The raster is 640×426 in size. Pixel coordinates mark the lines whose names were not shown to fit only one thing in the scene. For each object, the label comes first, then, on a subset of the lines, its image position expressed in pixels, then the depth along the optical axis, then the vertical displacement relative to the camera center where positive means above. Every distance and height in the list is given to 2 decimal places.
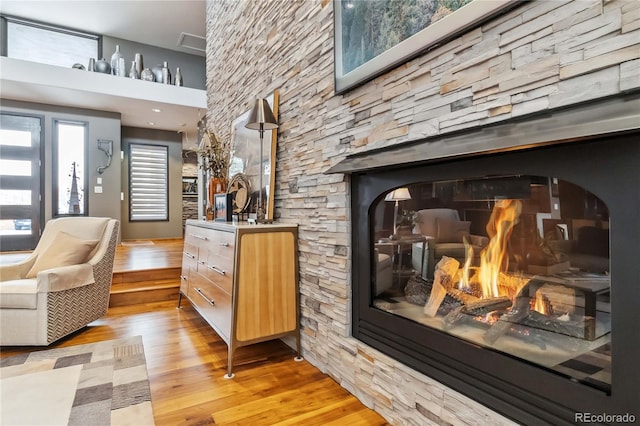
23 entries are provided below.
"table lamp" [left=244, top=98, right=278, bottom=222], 2.34 +0.63
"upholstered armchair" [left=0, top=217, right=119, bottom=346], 2.33 -0.56
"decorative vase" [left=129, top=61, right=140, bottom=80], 5.73 +2.28
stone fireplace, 0.90 +0.33
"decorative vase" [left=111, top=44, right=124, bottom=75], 5.68 +2.41
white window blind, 7.16 +0.54
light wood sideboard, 2.00 -0.47
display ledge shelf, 4.82 +1.79
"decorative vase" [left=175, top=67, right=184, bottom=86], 6.18 +2.35
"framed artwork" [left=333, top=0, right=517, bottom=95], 1.18 +0.75
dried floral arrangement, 3.35 +0.53
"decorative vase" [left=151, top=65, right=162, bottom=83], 5.93 +2.34
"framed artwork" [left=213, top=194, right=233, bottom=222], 2.62 +0.01
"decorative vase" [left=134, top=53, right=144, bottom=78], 5.85 +2.51
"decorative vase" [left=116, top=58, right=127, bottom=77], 5.66 +2.33
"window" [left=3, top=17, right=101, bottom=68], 5.65 +2.84
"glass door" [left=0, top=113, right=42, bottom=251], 5.52 +0.42
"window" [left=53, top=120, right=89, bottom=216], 5.88 +0.70
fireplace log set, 1.03 -0.36
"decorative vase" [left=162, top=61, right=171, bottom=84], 5.91 +2.34
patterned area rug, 1.57 -0.96
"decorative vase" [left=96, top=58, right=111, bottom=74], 5.45 +2.27
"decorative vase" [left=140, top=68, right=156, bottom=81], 5.80 +2.27
